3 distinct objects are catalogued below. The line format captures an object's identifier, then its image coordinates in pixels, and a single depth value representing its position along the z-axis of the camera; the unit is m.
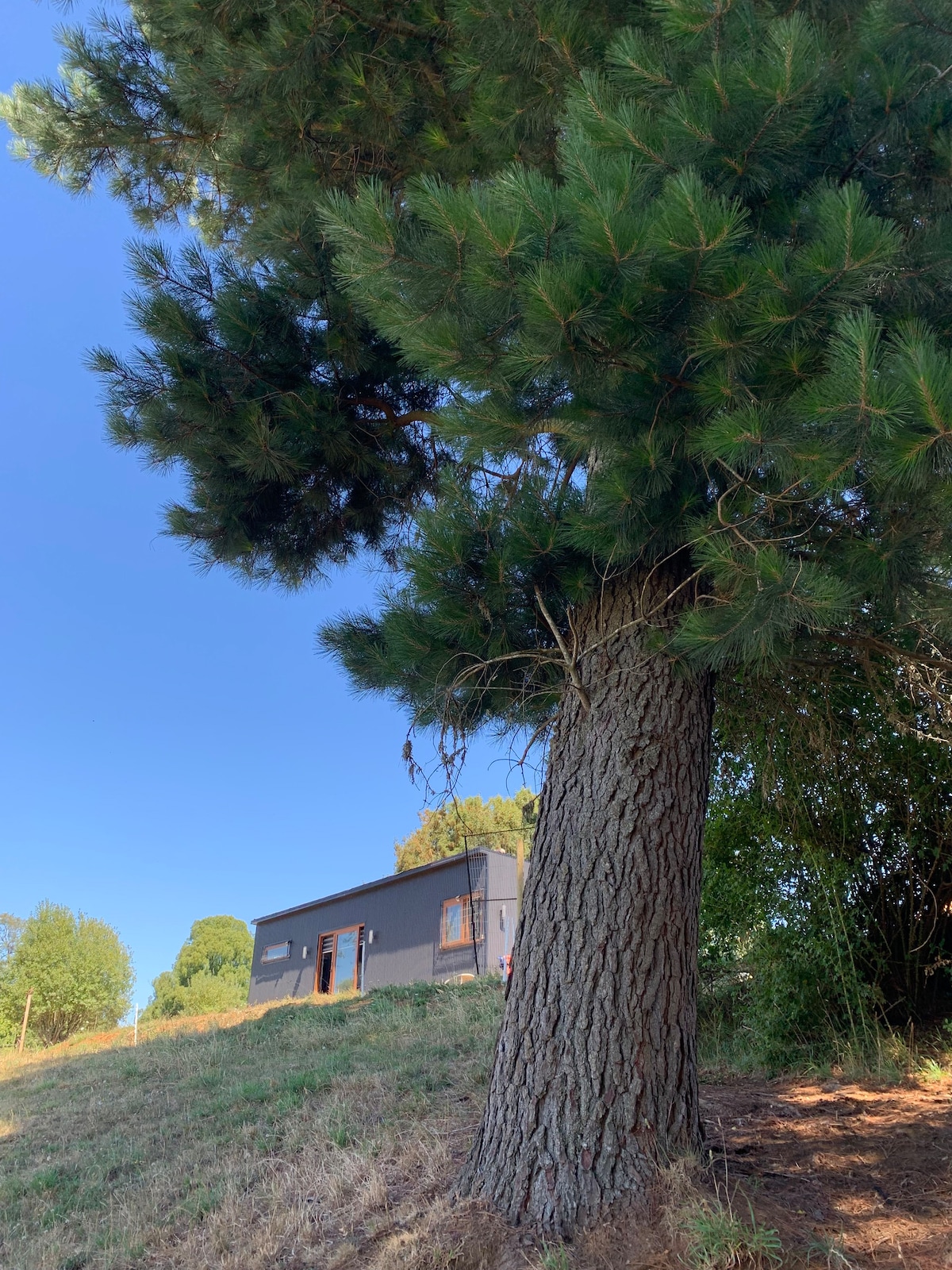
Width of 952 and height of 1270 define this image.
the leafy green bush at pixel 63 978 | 19.19
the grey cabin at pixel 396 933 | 14.57
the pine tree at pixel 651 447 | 2.29
